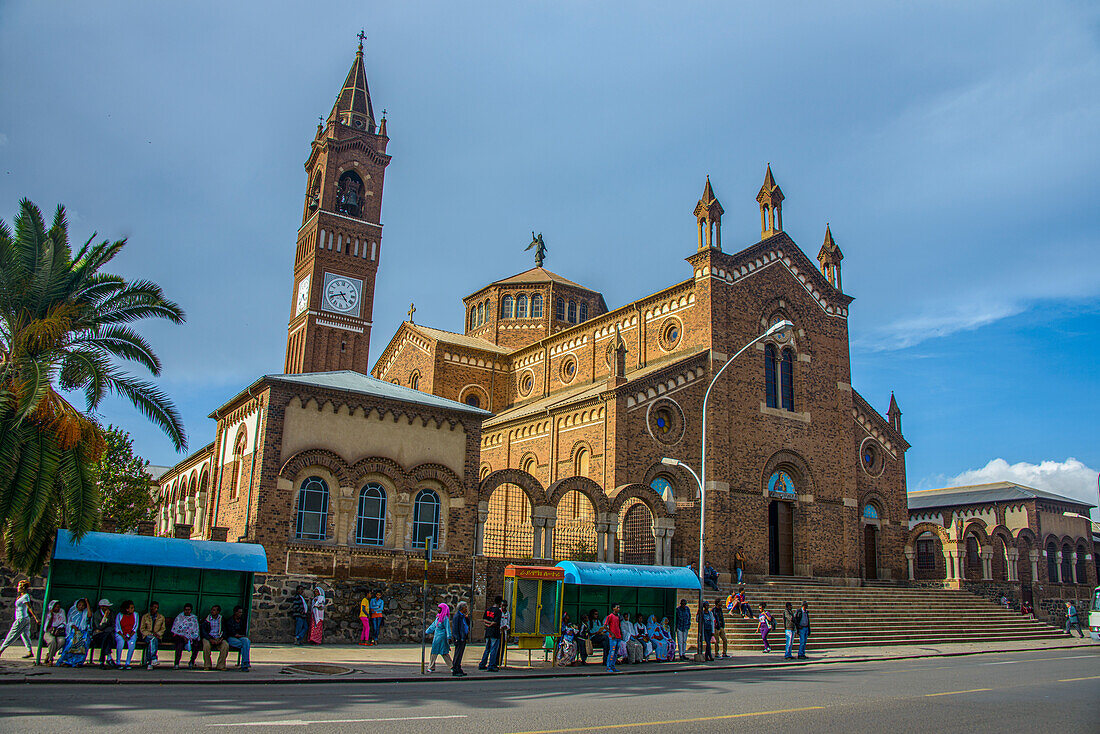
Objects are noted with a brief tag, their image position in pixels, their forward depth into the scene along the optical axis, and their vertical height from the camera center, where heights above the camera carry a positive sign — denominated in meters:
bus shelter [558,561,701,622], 21.53 -0.86
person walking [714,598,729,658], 22.61 -1.86
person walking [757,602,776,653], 24.42 -1.85
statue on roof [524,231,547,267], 57.41 +20.27
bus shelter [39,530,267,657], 17.34 -0.63
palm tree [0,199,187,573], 15.80 +3.20
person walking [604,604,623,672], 19.11 -1.76
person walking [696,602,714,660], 21.95 -1.68
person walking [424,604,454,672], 17.47 -1.75
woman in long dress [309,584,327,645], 21.97 -1.85
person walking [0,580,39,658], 15.38 -1.38
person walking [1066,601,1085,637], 35.31 -2.14
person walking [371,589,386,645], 23.09 -1.86
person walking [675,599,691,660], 22.92 -1.81
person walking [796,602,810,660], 23.44 -1.88
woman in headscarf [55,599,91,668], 15.50 -1.75
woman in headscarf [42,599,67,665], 15.63 -1.65
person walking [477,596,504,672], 17.94 -1.83
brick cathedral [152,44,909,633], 25.06 +4.59
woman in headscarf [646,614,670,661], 21.47 -2.09
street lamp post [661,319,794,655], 23.70 +2.56
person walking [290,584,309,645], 21.70 -1.80
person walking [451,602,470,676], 16.97 -1.69
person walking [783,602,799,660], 23.14 -1.85
